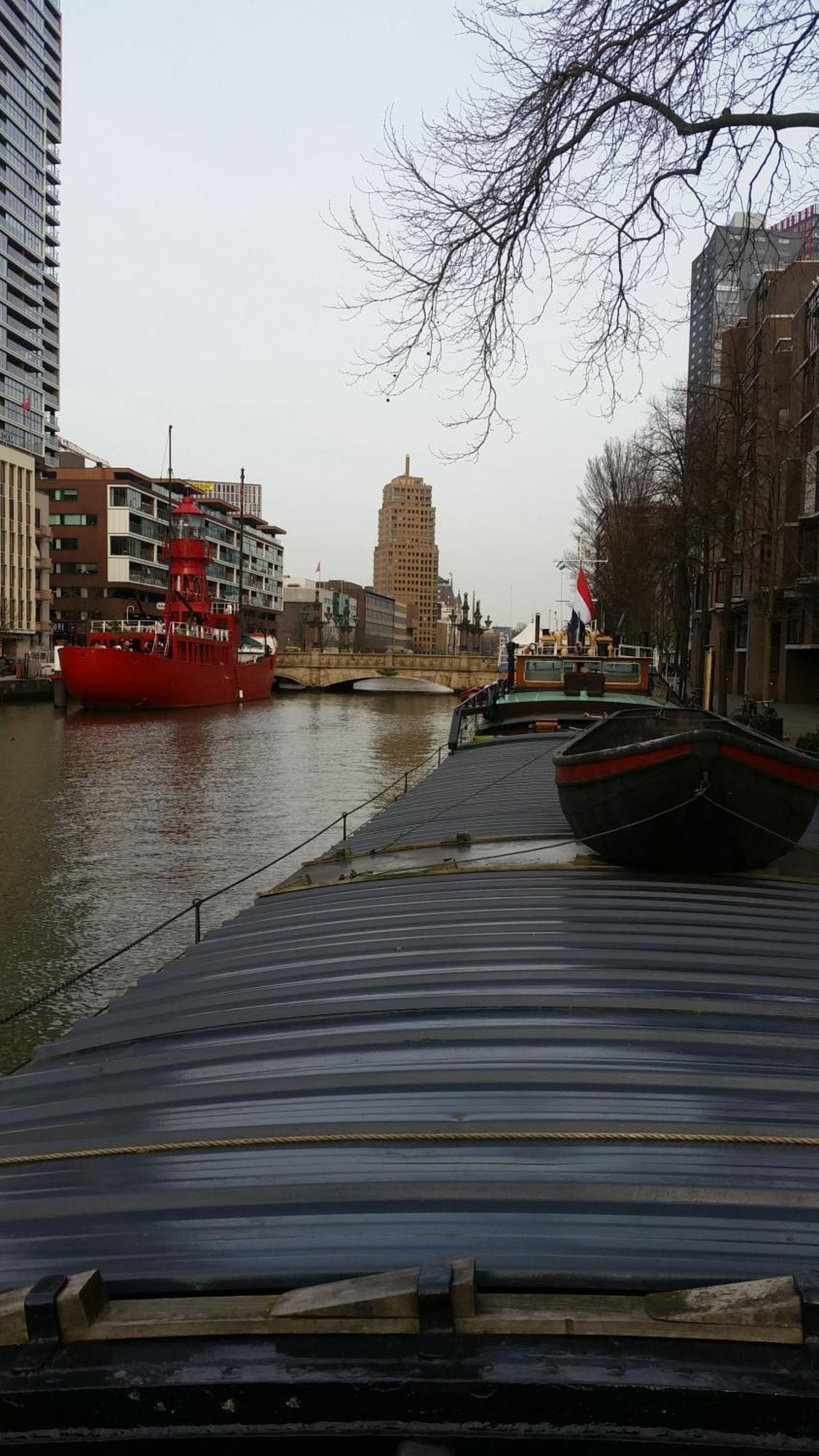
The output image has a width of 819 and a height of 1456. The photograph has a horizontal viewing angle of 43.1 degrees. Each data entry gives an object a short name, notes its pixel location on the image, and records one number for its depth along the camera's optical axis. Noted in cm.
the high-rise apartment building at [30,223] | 9394
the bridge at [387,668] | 9650
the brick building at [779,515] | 3403
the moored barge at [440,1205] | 269
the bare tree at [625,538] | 5278
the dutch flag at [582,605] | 2897
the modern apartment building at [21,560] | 8531
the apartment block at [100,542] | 10556
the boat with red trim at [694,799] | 694
